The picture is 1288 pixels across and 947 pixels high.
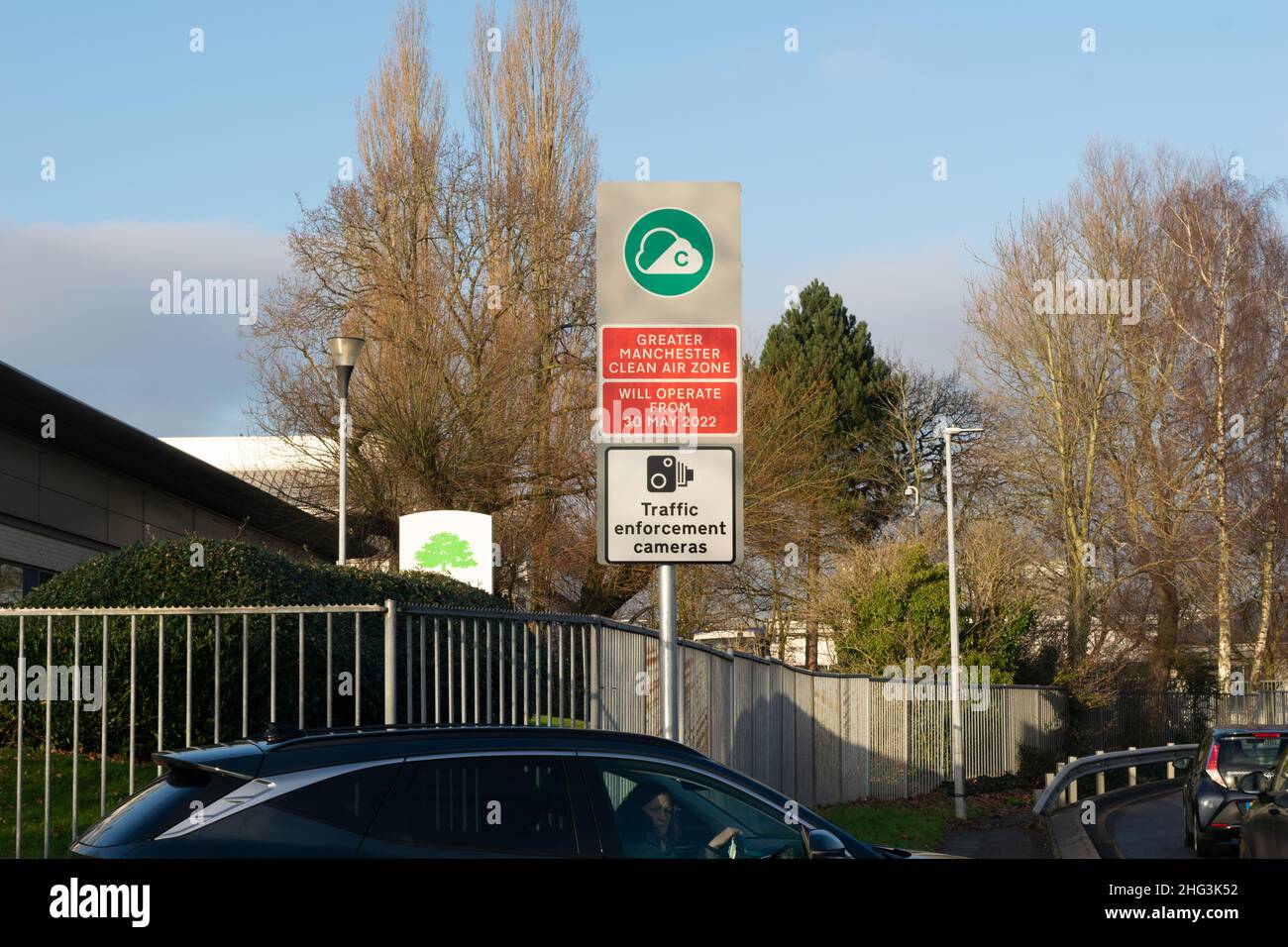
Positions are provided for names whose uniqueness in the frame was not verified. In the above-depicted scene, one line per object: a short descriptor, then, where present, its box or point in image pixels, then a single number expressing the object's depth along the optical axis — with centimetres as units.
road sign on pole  775
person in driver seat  551
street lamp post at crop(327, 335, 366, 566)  1973
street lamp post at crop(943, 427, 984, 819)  2584
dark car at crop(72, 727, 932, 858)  490
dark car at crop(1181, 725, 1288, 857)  1552
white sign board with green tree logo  2147
